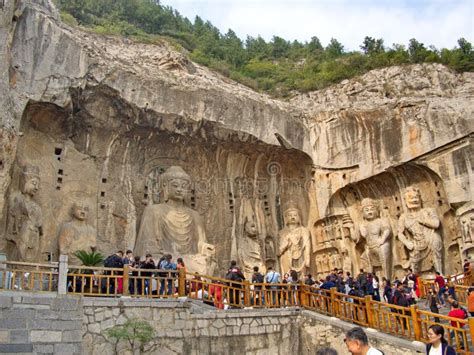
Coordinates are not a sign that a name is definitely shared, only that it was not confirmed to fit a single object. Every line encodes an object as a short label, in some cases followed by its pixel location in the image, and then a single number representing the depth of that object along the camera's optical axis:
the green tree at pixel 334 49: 28.59
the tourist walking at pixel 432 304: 10.84
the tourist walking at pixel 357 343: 4.06
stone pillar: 9.76
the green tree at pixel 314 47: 30.78
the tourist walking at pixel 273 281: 12.11
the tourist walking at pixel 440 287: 12.66
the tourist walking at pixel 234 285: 11.74
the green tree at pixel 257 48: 32.62
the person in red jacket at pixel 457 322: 8.96
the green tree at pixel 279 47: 33.53
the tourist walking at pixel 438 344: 6.02
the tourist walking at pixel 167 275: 11.06
